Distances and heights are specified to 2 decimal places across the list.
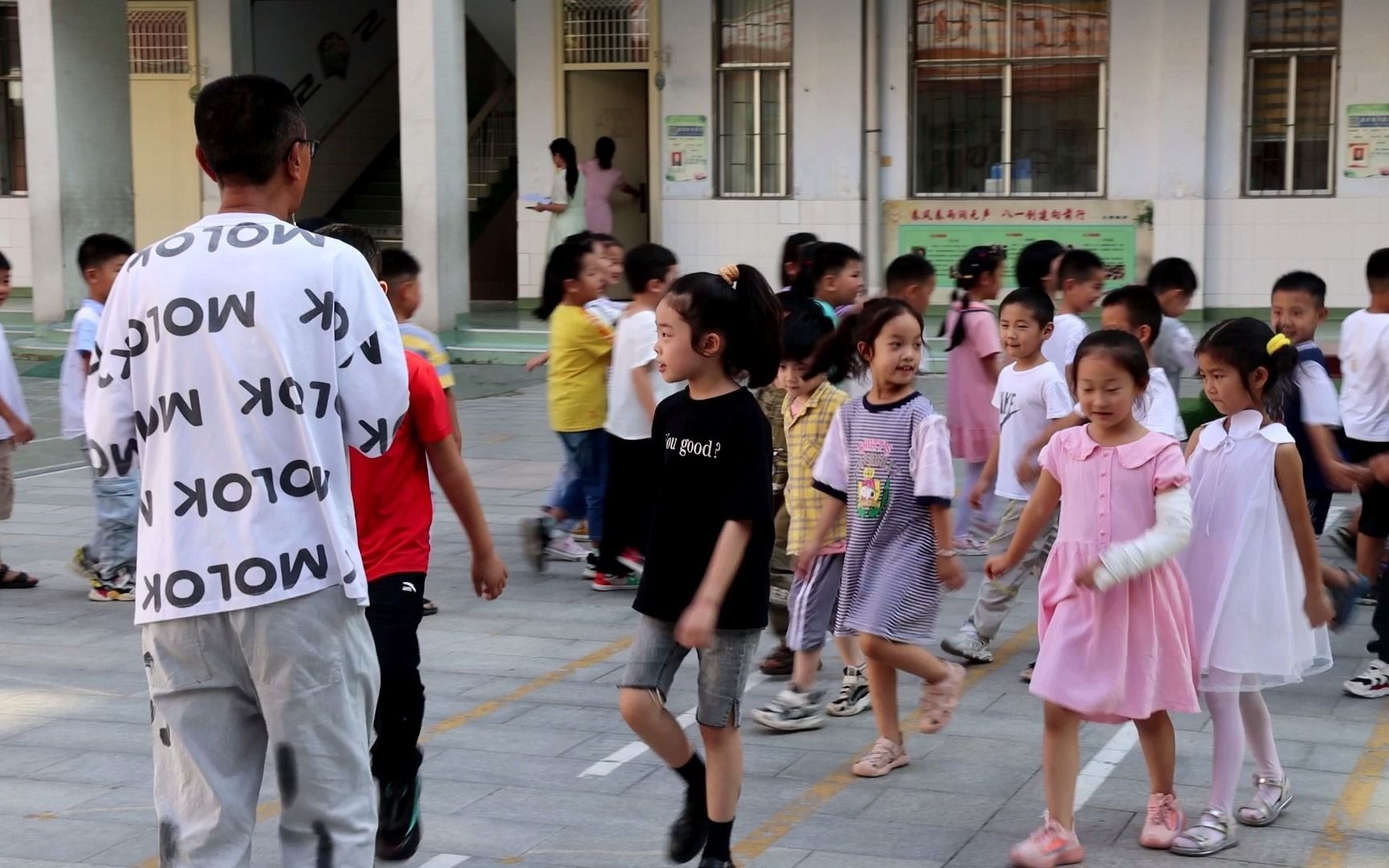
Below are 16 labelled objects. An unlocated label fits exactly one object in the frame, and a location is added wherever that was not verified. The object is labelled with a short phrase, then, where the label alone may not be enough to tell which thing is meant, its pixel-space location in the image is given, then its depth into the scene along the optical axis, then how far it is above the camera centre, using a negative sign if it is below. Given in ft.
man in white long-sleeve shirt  9.77 -1.37
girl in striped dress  16.76 -2.88
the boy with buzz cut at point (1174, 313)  24.39 -1.26
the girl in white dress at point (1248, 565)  15.03 -2.99
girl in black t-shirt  13.71 -2.29
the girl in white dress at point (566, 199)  52.65 +1.03
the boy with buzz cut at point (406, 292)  20.95 -0.72
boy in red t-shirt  14.39 -2.98
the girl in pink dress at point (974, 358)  25.95 -1.95
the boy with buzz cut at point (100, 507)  25.41 -4.01
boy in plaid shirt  18.60 -3.51
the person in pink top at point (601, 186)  58.54 +1.53
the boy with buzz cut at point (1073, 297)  25.25 -1.02
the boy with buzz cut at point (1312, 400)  19.74 -2.03
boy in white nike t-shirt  21.52 -2.61
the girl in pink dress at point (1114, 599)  14.24 -3.12
